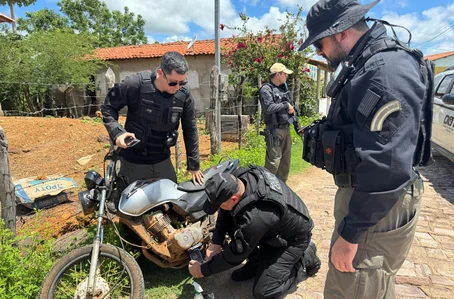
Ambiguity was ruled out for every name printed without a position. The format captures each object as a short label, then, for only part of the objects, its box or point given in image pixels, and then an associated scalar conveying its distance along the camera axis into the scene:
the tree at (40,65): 14.38
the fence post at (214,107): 6.08
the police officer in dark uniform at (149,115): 2.80
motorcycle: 2.14
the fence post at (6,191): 2.59
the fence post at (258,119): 7.68
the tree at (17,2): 27.56
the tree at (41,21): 30.81
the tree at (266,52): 10.33
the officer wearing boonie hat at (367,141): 1.29
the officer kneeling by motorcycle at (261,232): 2.21
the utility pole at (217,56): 6.16
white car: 5.22
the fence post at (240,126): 7.14
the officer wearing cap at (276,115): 4.54
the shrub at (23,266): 2.12
